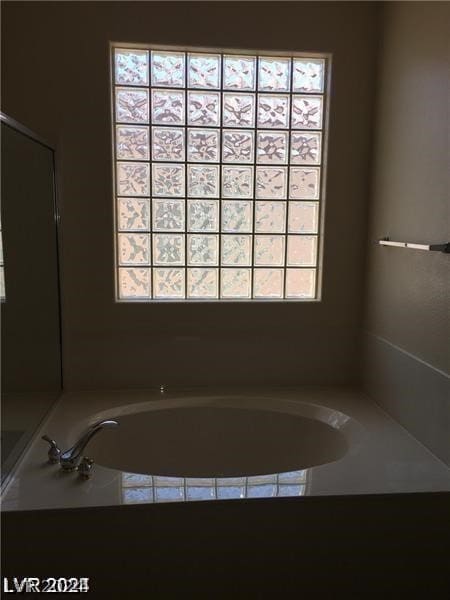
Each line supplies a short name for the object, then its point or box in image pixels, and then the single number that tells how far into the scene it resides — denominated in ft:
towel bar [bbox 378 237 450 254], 5.28
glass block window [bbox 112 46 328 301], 7.40
